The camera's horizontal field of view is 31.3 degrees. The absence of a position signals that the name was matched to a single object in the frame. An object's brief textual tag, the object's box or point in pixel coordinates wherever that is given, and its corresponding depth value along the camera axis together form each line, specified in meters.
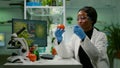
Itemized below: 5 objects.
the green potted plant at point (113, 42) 4.24
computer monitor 1.98
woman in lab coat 1.99
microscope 1.78
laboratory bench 1.45
